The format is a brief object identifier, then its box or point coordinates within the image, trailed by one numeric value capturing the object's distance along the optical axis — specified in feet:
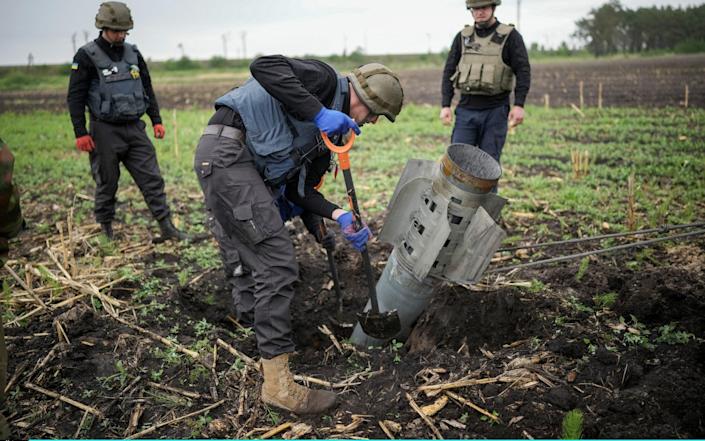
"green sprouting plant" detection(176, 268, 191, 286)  17.94
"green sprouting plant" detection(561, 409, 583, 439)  9.57
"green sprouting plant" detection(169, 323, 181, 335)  14.97
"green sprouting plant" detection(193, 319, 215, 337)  15.11
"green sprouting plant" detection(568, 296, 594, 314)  14.64
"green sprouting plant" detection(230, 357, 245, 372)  13.15
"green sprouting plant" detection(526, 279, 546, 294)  16.07
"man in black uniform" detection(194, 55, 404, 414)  11.44
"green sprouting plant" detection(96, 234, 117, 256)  20.52
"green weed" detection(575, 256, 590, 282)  16.70
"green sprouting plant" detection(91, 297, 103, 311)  16.19
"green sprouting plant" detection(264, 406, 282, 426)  11.37
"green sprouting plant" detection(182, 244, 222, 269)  19.67
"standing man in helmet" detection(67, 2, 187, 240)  20.26
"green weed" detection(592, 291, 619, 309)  14.73
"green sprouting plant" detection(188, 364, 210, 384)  12.79
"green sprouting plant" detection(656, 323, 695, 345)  12.68
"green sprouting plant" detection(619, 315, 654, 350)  12.76
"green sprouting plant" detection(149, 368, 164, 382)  12.87
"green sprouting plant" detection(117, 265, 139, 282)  17.81
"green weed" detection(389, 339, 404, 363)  13.48
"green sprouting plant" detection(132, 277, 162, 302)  16.93
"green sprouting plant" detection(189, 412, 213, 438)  11.11
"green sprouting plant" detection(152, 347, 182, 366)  13.46
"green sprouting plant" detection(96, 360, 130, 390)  12.73
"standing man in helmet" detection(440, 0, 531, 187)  20.10
